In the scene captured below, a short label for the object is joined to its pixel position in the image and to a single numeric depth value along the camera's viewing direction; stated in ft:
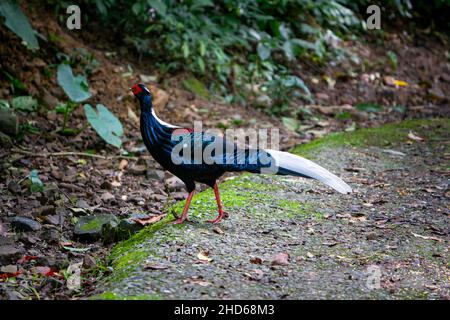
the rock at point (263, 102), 22.59
